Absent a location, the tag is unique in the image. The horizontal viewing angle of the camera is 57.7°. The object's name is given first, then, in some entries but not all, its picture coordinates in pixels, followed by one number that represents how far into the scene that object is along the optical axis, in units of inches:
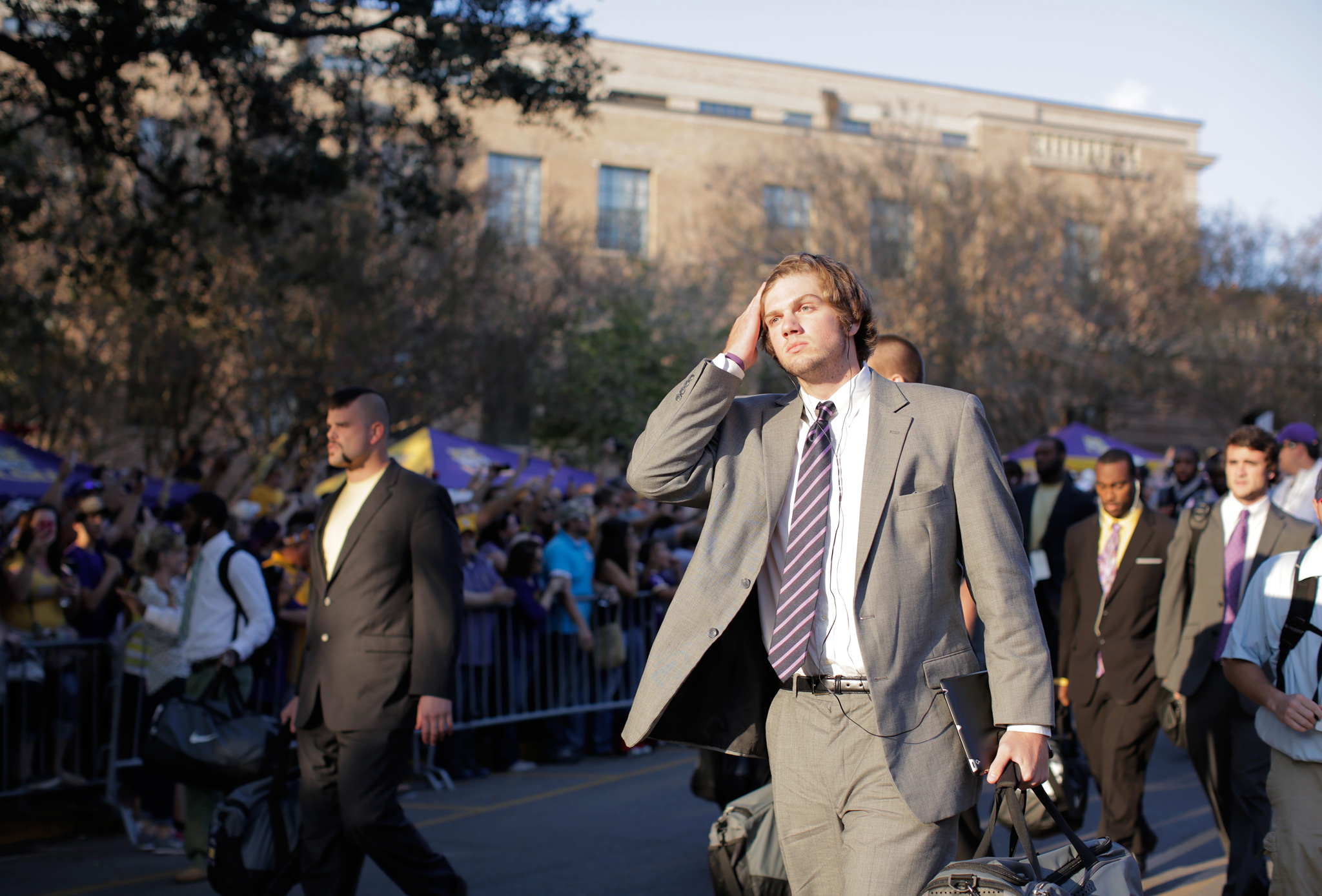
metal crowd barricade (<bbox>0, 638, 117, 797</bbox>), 290.4
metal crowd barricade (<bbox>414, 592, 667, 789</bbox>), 369.7
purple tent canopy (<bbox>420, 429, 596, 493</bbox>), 578.2
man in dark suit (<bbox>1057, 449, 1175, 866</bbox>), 237.8
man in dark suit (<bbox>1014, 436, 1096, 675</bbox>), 332.5
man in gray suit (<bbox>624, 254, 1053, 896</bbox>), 111.7
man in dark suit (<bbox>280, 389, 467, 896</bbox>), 185.9
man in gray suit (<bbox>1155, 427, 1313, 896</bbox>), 216.4
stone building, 1187.3
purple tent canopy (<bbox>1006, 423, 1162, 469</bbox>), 687.7
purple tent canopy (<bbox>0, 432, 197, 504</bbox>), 463.2
